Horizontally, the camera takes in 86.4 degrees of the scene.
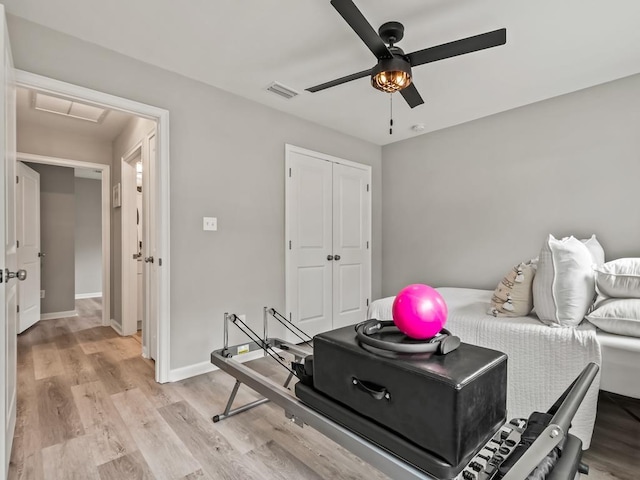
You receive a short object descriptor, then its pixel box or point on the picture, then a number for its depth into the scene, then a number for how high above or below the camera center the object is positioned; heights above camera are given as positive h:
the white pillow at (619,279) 1.79 -0.24
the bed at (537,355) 1.73 -0.65
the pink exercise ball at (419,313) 1.01 -0.23
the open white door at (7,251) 1.44 -0.08
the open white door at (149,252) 3.05 -0.16
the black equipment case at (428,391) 0.82 -0.42
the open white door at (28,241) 3.93 -0.07
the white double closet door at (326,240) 3.57 -0.06
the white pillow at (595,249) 2.58 -0.11
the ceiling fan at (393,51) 1.68 +1.01
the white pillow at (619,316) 1.71 -0.42
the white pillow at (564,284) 1.90 -0.28
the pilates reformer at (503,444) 0.71 -0.57
